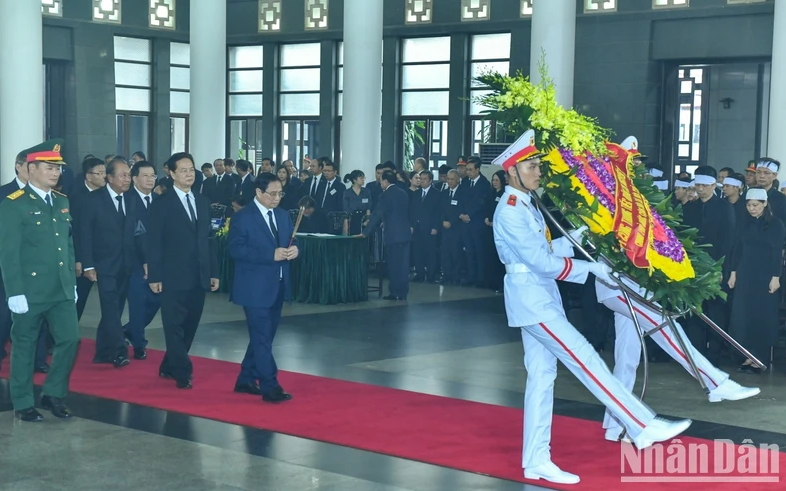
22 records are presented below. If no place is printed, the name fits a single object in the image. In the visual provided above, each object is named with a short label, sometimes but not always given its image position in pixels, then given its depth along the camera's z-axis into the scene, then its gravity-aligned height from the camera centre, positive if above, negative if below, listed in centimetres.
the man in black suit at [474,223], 1670 -153
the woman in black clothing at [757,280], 999 -140
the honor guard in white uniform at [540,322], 625 -113
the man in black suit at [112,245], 955 -113
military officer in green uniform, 754 -112
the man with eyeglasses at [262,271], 832 -116
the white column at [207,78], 2212 +80
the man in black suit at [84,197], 950 -73
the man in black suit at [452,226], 1683 -158
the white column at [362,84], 1981 +66
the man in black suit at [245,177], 1828 -99
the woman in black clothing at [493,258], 1616 -201
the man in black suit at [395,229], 1487 -146
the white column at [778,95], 1594 +49
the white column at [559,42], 1705 +127
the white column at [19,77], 1795 +60
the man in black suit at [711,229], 1045 -96
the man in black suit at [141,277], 1016 -150
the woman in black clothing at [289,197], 1756 -125
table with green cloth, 1430 -195
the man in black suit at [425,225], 1745 -164
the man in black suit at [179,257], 881 -112
